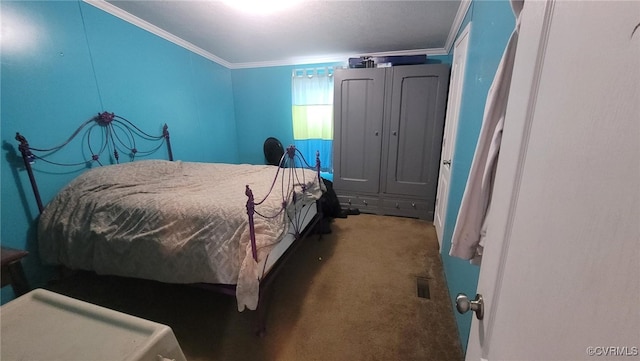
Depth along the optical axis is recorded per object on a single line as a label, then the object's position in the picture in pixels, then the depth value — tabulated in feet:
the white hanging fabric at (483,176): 2.32
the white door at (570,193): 0.88
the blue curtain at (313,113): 12.33
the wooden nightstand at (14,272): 3.49
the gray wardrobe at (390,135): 9.78
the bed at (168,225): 4.70
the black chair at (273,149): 12.68
